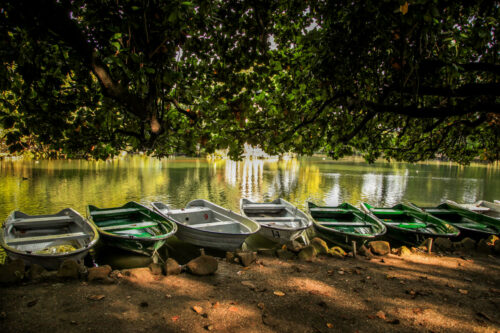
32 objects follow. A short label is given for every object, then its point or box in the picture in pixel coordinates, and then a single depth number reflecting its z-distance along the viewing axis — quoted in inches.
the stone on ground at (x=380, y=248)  325.1
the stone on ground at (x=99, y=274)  228.4
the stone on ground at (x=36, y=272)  225.3
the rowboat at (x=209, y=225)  381.1
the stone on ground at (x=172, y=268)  249.0
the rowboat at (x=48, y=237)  291.6
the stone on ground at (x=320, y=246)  323.9
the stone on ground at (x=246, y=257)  288.5
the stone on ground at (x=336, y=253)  318.0
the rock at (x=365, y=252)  320.6
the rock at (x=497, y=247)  331.3
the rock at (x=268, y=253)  316.5
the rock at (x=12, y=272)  214.5
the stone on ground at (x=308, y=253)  300.6
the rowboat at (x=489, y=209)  589.5
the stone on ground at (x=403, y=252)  321.4
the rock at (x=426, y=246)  340.5
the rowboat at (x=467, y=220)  410.0
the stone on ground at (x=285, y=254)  307.3
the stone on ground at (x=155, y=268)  247.0
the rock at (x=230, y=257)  297.6
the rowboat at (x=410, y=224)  393.5
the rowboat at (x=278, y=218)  417.4
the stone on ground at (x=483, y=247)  336.5
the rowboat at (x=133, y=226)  354.6
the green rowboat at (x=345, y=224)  389.7
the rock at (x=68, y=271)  230.1
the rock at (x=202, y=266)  254.4
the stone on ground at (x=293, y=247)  315.4
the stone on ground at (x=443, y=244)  346.0
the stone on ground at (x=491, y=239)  384.3
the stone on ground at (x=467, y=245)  346.0
